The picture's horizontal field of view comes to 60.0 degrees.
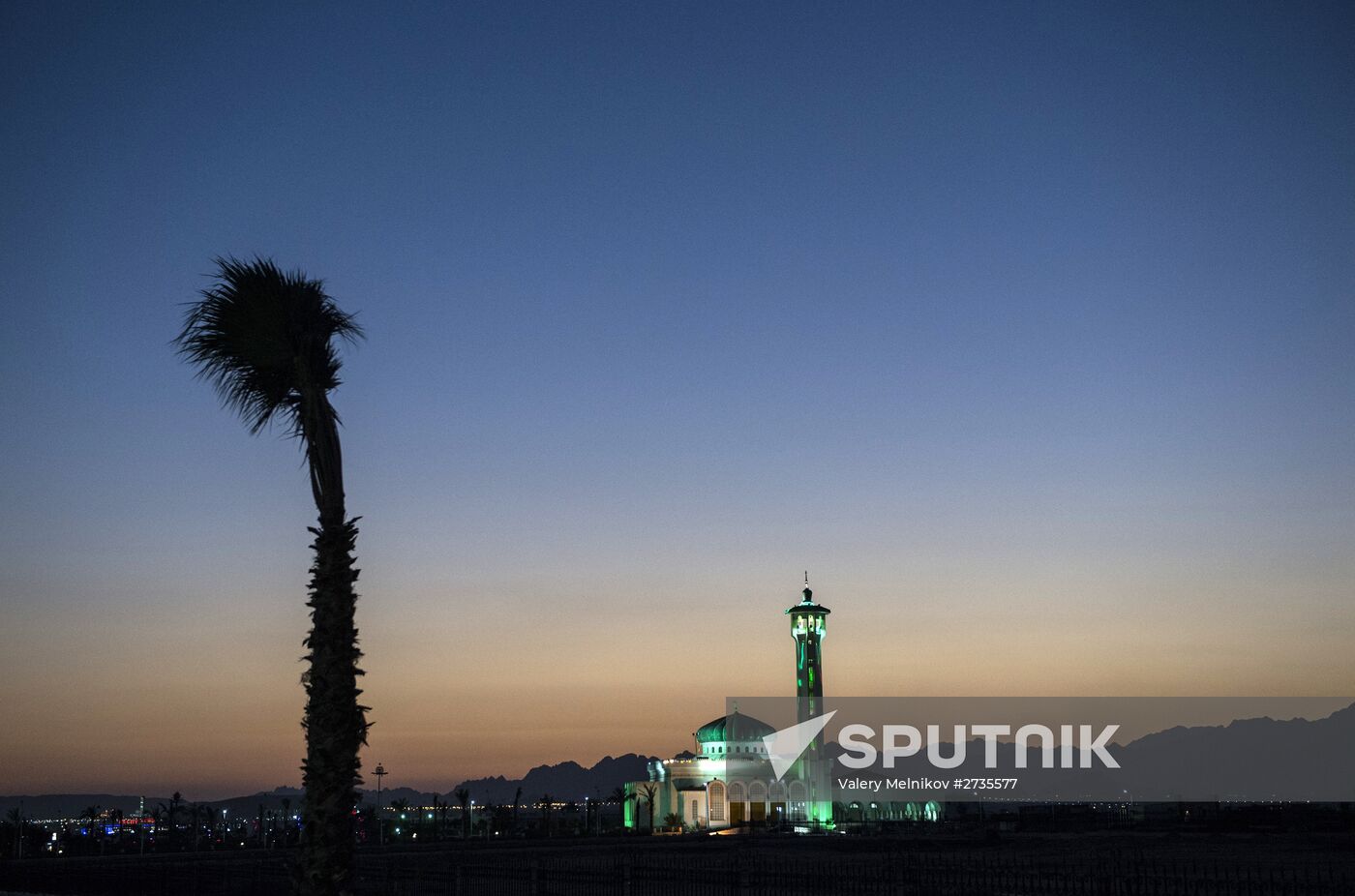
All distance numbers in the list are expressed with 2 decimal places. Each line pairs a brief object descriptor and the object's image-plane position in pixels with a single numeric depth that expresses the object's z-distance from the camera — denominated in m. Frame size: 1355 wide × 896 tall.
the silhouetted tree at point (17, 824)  49.75
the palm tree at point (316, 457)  13.85
